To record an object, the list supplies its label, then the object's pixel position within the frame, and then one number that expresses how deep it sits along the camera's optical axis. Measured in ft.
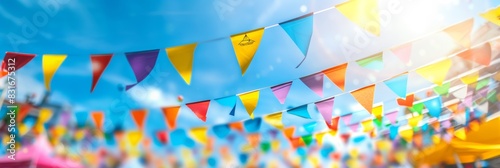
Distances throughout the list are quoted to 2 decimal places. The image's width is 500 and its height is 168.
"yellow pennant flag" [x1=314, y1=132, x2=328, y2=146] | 26.23
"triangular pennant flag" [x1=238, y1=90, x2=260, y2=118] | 17.72
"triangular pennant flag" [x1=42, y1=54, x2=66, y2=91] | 13.07
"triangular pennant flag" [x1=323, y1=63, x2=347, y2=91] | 15.72
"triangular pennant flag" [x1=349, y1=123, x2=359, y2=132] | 25.36
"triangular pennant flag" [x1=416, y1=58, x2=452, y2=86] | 15.79
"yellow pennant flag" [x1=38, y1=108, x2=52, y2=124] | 21.94
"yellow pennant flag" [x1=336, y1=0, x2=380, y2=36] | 11.39
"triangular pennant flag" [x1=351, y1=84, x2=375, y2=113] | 17.31
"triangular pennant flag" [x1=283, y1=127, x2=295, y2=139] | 25.09
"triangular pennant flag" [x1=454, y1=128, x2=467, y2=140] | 23.74
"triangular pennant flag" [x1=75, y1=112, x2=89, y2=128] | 19.76
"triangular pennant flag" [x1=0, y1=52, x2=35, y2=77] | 13.32
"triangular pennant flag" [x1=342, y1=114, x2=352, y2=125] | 23.78
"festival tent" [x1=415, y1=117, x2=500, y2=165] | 21.56
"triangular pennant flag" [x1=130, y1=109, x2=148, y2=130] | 19.12
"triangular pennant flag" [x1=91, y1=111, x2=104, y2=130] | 19.71
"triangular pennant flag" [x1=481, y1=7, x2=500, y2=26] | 13.05
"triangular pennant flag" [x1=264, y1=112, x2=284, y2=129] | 21.52
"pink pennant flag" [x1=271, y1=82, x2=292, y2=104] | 17.18
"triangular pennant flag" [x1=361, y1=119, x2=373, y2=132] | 25.32
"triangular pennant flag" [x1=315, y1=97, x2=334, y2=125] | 19.21
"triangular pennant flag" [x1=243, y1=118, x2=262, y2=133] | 22.88
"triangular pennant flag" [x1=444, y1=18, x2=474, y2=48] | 13.50
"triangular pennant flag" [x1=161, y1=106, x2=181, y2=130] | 18.41
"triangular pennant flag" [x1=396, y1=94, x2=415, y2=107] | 21.38
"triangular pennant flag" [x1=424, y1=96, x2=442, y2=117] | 22.91
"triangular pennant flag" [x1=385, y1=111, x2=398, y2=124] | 24.26
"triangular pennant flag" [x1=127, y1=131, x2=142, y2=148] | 22.39
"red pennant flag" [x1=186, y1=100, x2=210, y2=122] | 18.17
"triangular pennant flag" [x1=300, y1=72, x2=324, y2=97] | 16.01
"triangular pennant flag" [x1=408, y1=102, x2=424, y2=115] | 23.57
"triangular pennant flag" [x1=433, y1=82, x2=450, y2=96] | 21.21
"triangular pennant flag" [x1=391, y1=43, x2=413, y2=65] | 14.46
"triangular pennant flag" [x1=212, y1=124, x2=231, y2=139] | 22.71
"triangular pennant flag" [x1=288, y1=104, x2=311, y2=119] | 19.59
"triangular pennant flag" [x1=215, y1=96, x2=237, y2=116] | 18.04
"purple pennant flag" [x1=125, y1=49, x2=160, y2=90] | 13.46
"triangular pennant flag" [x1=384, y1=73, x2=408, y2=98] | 16.78
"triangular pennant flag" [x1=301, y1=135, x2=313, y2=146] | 26.30
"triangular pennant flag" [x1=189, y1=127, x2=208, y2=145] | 22.53
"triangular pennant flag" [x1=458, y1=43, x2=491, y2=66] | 16.37
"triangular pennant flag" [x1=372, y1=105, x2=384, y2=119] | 22.47
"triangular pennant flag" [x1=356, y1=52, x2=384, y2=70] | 15.11
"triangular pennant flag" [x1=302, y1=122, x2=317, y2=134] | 24.81
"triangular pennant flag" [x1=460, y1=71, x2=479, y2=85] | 21.50
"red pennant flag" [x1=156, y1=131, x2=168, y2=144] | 24.01
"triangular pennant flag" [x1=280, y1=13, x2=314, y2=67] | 12.08
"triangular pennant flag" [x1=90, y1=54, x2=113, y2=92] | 13.56
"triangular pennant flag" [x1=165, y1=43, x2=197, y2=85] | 13.29
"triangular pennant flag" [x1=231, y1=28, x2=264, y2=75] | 12.69
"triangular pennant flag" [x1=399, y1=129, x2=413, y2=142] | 29.57
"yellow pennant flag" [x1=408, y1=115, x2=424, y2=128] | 26.84
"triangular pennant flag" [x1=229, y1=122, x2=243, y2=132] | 23.08
